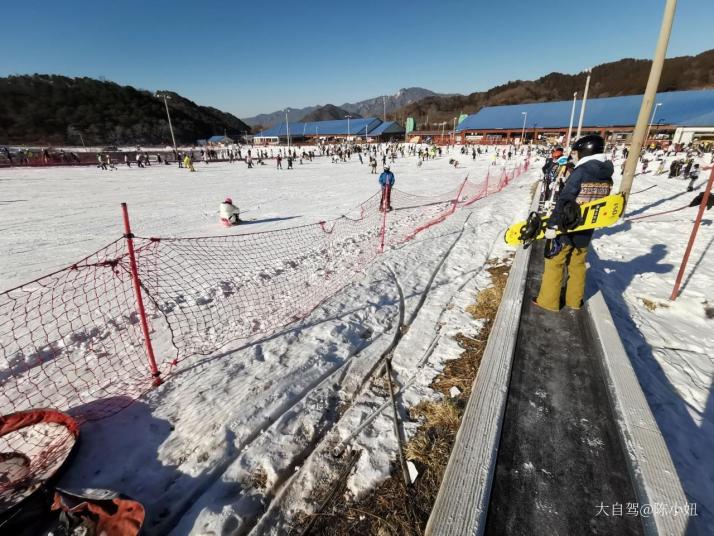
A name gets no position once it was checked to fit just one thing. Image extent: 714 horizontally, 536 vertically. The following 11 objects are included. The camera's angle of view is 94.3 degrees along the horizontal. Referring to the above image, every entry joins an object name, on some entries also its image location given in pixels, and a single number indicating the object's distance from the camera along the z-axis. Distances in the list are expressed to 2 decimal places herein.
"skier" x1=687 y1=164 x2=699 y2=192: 14.77
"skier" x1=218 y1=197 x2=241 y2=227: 10.19
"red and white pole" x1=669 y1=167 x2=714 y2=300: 4.42
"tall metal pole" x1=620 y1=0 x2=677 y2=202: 7.78
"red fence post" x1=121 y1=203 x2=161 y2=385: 3.15
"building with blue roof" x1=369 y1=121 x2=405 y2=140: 84.12
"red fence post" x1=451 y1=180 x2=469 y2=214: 12.22
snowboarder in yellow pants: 3.64
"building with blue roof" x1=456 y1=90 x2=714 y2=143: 58.25
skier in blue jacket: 11.56
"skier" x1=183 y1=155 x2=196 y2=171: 28.91
